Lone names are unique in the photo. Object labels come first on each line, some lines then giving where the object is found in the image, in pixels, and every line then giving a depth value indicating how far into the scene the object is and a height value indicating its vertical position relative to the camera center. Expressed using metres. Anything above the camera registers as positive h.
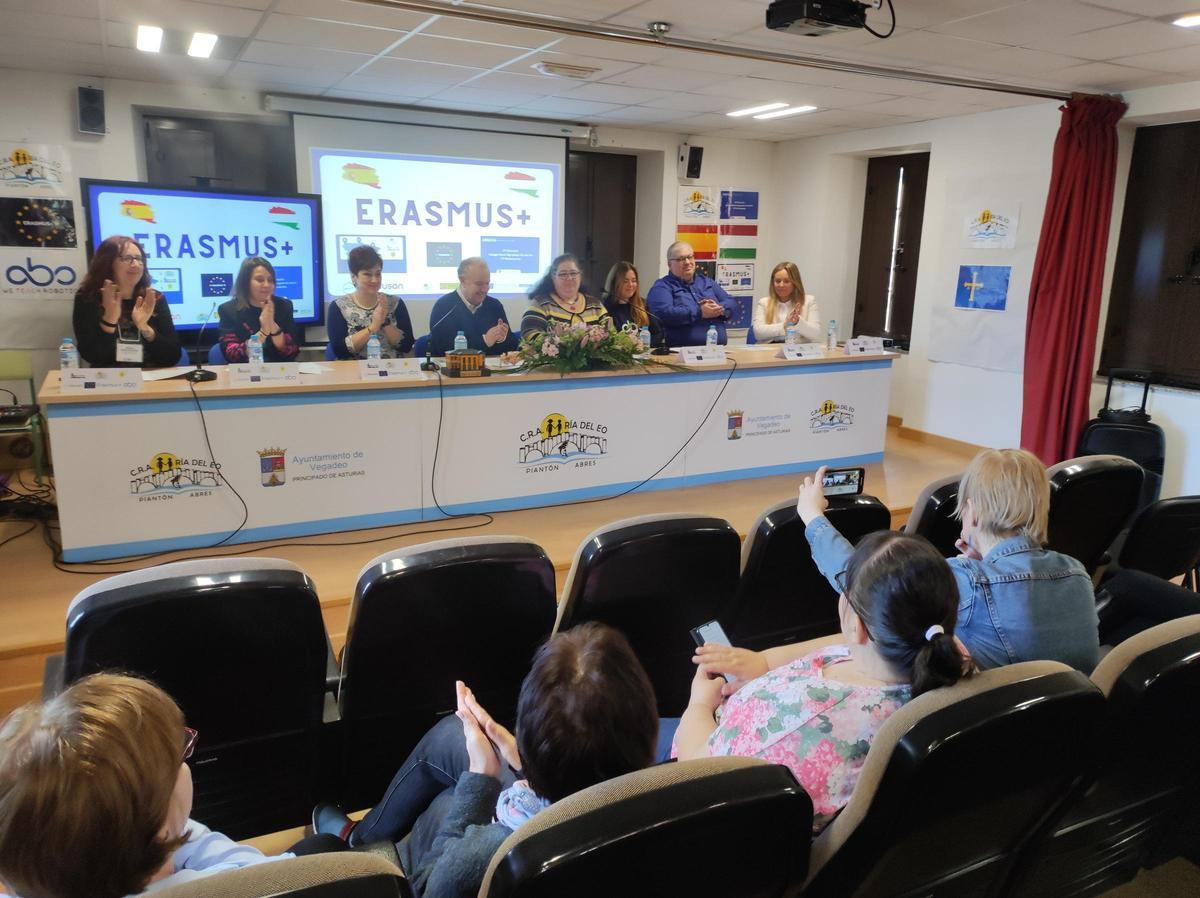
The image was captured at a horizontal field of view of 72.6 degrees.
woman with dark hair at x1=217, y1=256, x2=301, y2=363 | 4.16 -0.20
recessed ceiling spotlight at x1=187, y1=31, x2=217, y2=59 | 4.08 +1.19
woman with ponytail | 1.22 -0.60
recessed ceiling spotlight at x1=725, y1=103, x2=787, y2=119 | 5.77 +1.33
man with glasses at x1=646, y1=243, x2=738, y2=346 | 5.05 -0.05
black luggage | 4.81 -0.75
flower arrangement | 3.71 -0.26
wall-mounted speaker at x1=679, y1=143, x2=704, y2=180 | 7.15 +1.16
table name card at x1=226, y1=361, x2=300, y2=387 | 3.20 -0.37
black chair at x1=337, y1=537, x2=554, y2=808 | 1.63 -0.73
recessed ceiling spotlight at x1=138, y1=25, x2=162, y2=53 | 3.91 +1.17
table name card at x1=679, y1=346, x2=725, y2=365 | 4.15 -0.30
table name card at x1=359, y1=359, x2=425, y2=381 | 3.43 -0.35
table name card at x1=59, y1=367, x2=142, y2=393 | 2.91 -0.37
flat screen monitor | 5.11 +0.27
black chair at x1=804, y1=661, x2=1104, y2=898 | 1.07 -0.65
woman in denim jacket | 1.65 -0.57
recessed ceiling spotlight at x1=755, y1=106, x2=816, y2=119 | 5.80 +1.33
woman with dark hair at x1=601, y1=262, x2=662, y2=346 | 4.76 -0.05
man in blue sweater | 4.42 -0.16
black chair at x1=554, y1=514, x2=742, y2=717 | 1.79 -0.66
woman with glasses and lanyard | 3.72 -0.15
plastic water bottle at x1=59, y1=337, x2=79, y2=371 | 2.95 -0.30
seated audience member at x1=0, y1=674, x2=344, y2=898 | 0.79 -0.51
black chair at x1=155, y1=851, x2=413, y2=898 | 0.72 -0.53
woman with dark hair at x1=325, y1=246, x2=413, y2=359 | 4.30 -0.17
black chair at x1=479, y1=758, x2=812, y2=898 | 0.81 -0.55
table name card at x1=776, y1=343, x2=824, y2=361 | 4.44 -0.29
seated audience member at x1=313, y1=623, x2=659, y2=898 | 1.02 -0.56
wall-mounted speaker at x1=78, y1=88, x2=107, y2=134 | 4.99 +0.99
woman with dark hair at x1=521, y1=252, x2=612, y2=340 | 4.44 -0.04
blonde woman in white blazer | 5.23 -0.08
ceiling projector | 3.11 +1.08
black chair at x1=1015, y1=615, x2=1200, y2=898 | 1.30 -0.84
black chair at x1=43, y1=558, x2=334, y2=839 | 1.42 -0.70
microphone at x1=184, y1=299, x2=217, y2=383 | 3.19 -0.38
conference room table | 3.02 -0.68
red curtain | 4.84 +0.17
